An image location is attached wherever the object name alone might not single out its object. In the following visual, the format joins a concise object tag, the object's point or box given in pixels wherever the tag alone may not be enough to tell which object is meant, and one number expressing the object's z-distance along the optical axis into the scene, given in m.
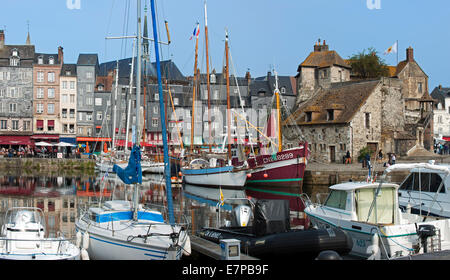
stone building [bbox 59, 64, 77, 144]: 69.25
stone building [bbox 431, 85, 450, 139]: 81.00
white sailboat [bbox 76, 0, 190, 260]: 11.99
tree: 62.78
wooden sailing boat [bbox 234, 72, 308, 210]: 34.69
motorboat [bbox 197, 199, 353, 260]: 12.09
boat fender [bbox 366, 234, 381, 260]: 12.60
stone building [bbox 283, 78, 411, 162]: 45.88
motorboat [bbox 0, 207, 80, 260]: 11.50
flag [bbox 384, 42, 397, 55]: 51.77
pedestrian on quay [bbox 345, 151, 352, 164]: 44.28
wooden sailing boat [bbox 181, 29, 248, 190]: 36.31
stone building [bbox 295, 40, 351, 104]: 55.72
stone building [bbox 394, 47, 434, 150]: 50.00
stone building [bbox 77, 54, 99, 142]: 70.38
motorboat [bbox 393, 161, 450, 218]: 17.31
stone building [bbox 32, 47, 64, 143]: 68.62
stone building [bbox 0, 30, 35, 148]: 67.94
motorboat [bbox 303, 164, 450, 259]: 12.92
